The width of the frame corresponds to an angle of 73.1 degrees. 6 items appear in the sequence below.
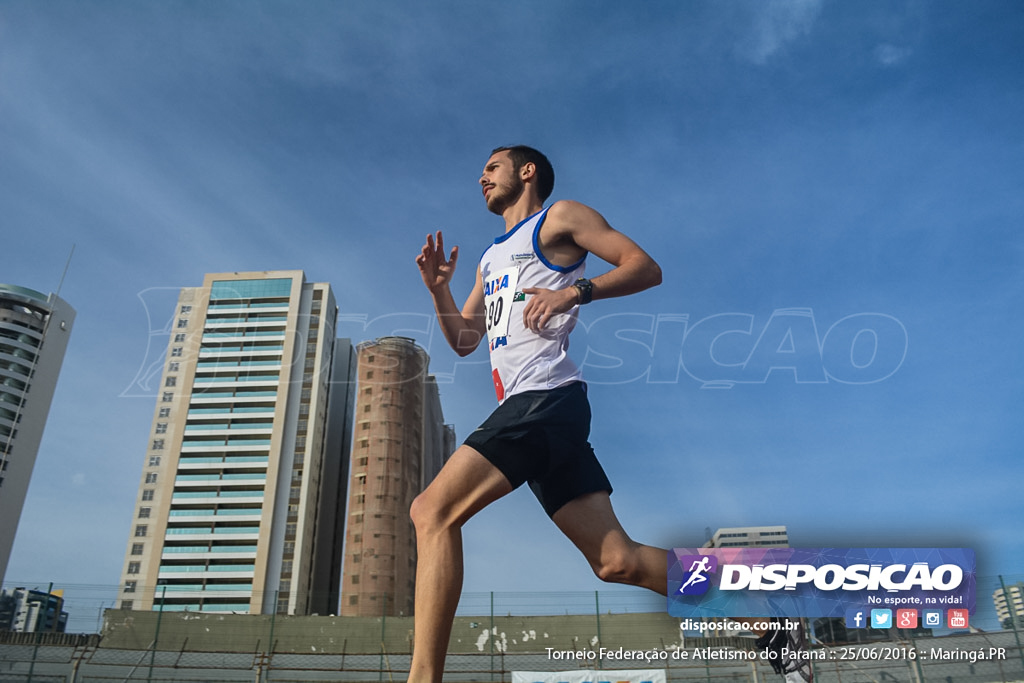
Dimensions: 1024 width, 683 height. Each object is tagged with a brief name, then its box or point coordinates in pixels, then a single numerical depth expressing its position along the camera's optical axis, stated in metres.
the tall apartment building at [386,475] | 78.19
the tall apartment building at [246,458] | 89.19
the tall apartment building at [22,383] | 91.25
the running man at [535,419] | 2.77
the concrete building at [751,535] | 137.75
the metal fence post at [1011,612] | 10.53
